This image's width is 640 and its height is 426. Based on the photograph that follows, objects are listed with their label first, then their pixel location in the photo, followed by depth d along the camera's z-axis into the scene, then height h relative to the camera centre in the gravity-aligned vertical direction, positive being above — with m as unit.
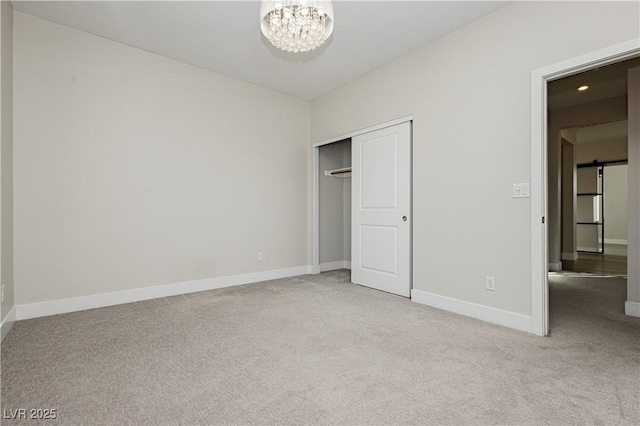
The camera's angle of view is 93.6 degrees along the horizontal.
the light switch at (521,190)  2.48 +0.17
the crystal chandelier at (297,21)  1.92 +1.27
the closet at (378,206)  3.50 +0.06
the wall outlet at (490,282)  2.68 -0.65
